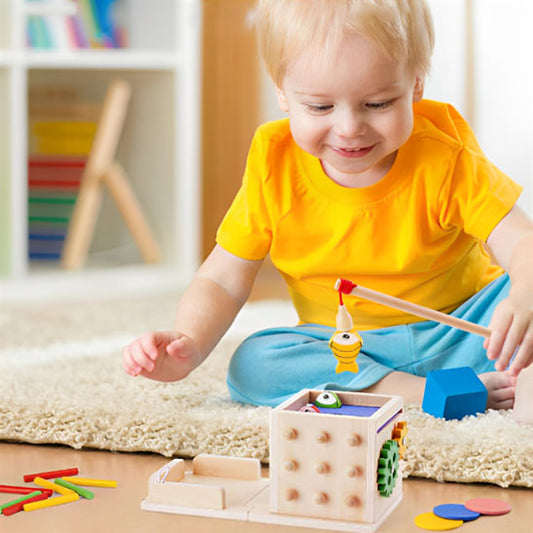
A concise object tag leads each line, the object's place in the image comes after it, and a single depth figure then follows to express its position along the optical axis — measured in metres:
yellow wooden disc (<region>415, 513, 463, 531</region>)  1.89
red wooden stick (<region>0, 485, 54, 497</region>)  1.99
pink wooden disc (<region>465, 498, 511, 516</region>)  1.92
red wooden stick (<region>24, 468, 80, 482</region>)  2.04
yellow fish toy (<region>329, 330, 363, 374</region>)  1.96
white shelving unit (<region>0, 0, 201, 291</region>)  3.90
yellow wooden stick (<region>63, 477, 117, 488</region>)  2.02
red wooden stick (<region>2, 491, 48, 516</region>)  1.93
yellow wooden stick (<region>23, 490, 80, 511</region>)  1.94
